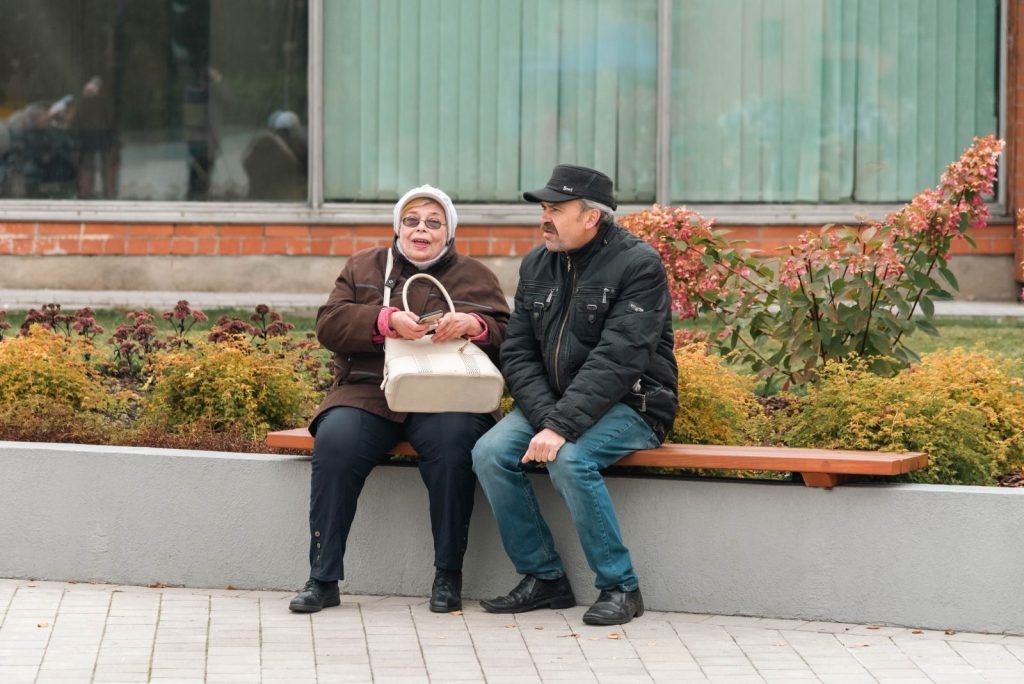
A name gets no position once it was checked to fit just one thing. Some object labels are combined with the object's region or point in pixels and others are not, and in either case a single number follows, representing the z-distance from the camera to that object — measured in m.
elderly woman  10.22
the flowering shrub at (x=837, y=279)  11.69
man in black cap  9.91
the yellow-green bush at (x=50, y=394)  11.47
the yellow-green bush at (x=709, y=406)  10.94
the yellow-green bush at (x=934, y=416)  10.35
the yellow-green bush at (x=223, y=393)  11.56
